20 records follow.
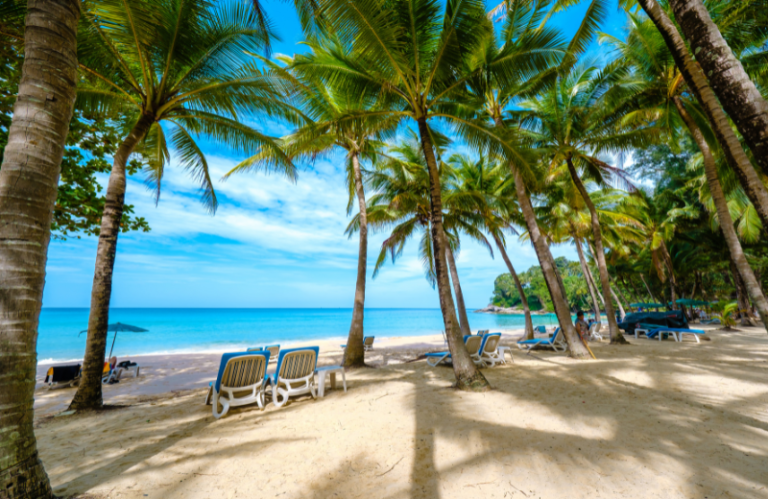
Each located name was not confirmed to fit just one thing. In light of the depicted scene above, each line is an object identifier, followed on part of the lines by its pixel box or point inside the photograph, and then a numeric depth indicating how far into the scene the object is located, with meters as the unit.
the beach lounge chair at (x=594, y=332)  13.22
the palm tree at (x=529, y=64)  6.17
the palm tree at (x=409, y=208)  12.25
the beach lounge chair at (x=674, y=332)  11.43
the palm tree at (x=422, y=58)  5.46
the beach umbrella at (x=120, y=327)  10.69
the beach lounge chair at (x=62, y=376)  7.84
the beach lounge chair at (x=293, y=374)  5.32
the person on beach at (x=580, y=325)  9.80
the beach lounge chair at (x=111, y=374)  8.33
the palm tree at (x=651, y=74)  7.93
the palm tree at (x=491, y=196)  12.75
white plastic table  5.66
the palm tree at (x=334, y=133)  6.93
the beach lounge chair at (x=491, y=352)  7.84
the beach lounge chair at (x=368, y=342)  13.73
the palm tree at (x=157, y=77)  5.16
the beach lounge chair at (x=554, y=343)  10.54
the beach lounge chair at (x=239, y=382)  4.79
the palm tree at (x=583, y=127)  10.00
